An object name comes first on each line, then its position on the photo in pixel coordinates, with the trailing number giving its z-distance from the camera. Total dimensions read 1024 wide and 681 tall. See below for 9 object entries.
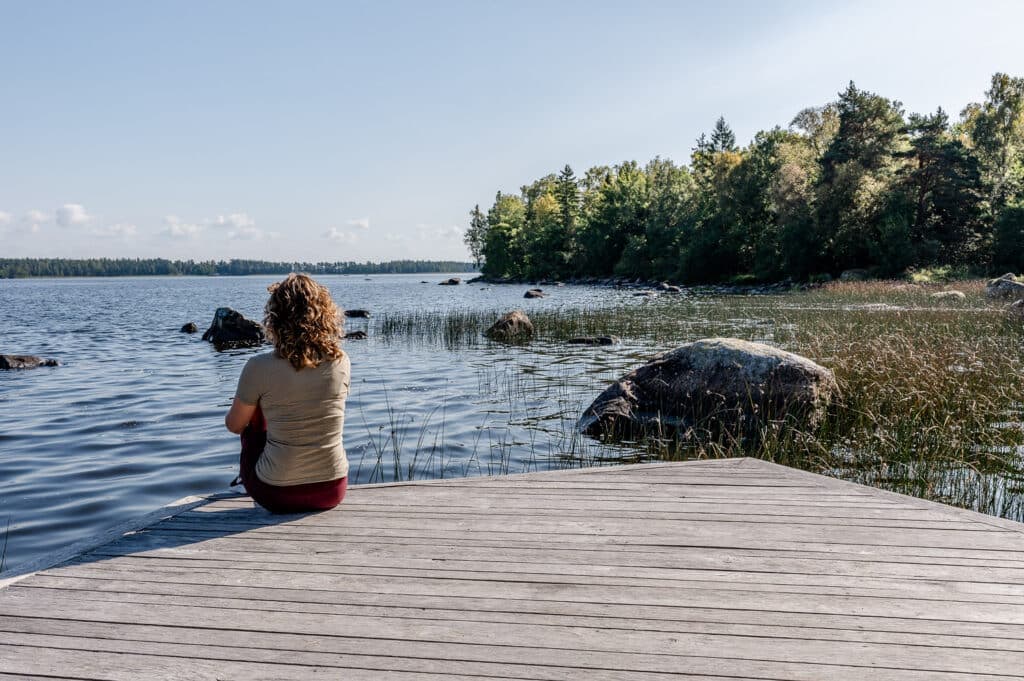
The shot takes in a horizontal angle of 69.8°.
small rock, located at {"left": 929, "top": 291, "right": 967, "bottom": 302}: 24.84
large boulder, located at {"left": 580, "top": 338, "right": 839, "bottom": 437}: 8.17
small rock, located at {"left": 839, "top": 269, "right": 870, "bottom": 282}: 39.97
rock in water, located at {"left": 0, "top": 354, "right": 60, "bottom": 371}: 15.43
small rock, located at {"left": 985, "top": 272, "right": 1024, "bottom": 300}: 23.58
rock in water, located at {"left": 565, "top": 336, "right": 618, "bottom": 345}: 17.81
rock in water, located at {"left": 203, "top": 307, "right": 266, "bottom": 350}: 20.84
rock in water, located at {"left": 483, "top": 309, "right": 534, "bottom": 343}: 19.78
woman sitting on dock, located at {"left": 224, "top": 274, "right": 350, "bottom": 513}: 3.85
